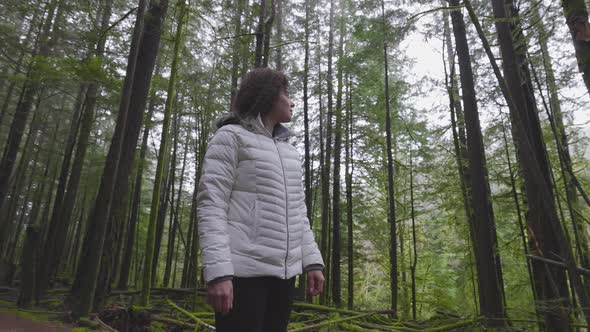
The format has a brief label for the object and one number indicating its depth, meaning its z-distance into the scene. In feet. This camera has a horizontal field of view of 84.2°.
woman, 4.09
